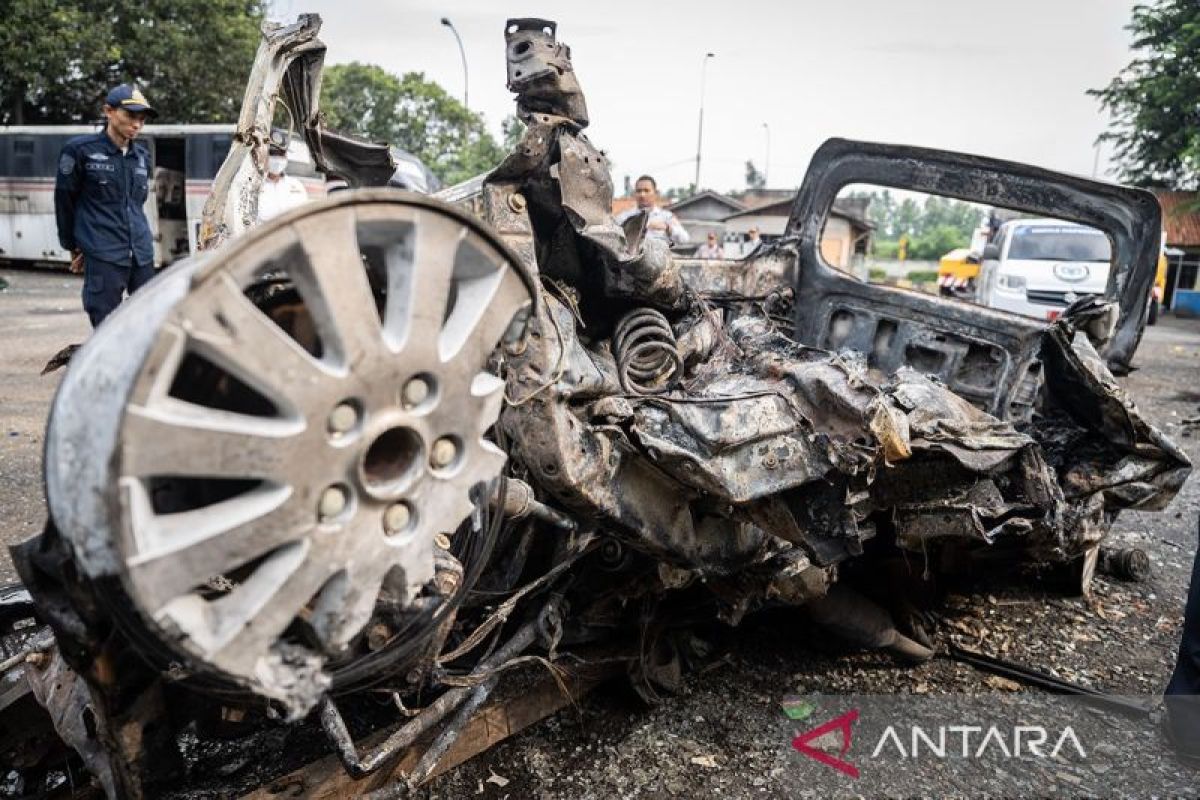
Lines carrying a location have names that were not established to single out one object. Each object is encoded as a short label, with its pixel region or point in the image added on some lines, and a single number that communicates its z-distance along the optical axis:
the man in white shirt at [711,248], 12.20
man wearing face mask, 5.21
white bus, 16.47
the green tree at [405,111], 35.38
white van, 12.10
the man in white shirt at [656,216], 7.26
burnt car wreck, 1.23
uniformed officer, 4.67
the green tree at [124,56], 18.72
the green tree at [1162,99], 24.31
